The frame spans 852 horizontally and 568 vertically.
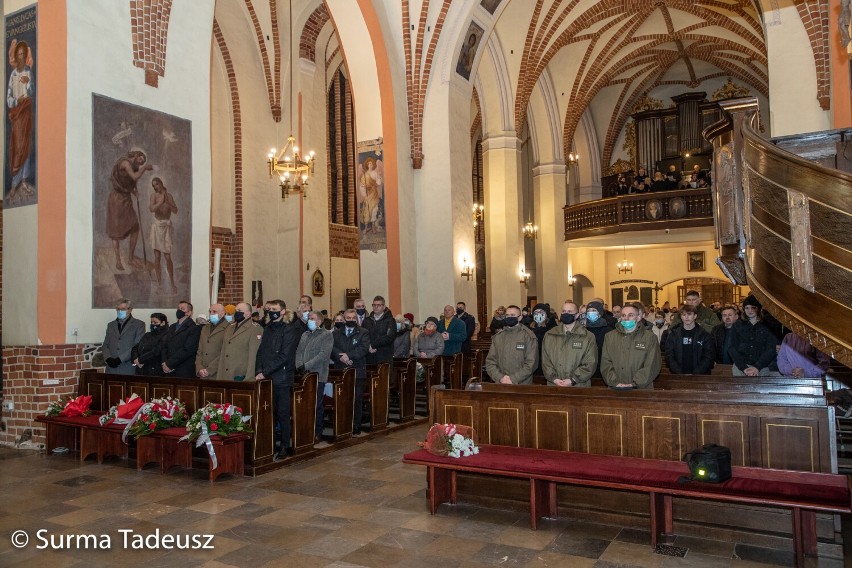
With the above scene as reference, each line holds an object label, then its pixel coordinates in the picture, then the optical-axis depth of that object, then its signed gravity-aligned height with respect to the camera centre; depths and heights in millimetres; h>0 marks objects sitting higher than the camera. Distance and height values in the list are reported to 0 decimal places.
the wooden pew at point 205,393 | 6750 -867
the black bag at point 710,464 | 4355 -1048
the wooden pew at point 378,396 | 8672 -1120
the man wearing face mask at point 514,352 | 6539 -440
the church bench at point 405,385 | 9477 -1085
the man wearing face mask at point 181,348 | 8016 -405
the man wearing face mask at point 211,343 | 7812 -346
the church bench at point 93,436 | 7238 -1324
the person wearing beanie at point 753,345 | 7227 -463
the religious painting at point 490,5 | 13857 +6270
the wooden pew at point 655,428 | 4602 -934
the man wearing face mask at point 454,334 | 11133 -433
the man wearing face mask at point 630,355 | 5957 -450
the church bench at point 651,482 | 4105 -1169
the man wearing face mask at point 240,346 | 7508 -379
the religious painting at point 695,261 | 23328 +1473
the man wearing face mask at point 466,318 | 11762 -178
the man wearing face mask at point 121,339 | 8242 -290
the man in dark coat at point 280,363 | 7160 -539
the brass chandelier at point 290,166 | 12844 +2794
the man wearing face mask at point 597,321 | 7059 -170
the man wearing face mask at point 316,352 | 7883 -479
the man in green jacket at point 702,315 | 8492 -177
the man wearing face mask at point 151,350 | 8102 -427
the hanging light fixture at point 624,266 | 24141 +1378
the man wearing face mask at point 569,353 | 6191 -436
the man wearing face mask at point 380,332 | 9266 -306
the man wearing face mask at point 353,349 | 8445 -481
